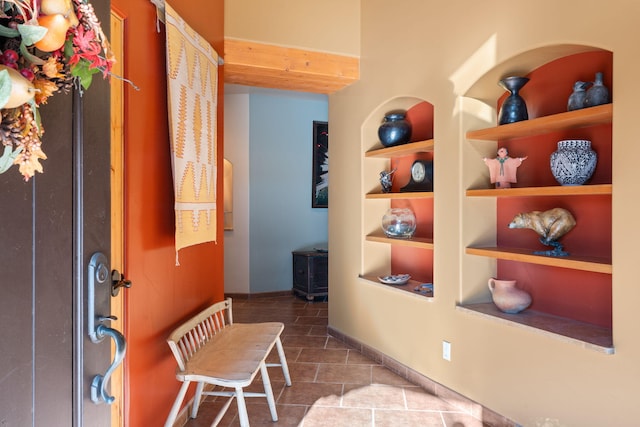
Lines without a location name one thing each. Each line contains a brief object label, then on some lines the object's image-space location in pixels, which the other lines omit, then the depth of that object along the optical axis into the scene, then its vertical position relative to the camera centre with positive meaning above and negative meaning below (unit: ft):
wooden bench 6.66 -2.67
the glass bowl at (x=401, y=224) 11.12 -0.39
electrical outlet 9.02 -3.13
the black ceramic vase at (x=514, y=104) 7.88 +2.06
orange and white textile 7.04 +1.55
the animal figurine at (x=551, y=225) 7.18 -0.27
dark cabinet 18.54 -2.94
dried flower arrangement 1.95 +0.80
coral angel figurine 8.16 +0.84
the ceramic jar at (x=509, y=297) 7.91 -1.70
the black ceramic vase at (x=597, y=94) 6.44 +1.85
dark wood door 2.25 -0.35
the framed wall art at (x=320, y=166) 20.39 +2.19
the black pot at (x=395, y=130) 11.08 +2.17
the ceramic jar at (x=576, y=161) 6.71 +0.81
